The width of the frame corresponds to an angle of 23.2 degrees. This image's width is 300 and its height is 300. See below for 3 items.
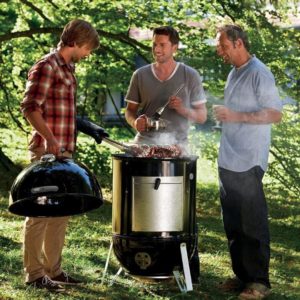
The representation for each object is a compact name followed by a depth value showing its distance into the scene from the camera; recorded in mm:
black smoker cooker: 5113
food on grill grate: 5196
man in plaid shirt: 4949
